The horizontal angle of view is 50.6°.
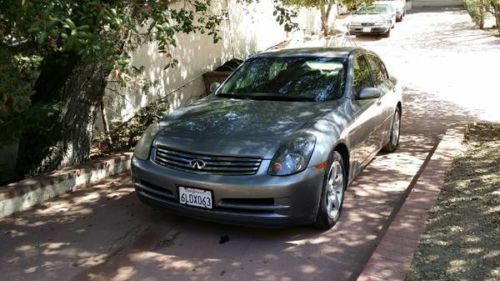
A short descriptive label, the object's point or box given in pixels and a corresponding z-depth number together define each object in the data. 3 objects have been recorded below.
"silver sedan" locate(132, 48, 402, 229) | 4.23
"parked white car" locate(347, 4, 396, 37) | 23.73
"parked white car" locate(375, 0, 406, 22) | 28.07
